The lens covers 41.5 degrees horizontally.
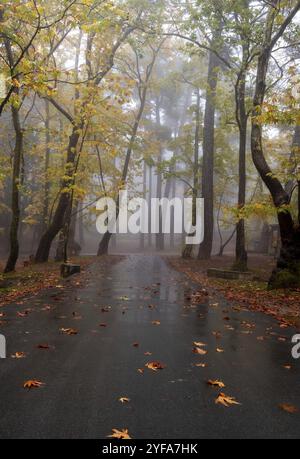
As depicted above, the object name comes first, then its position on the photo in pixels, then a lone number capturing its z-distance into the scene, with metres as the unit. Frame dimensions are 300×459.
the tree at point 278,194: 11.72
